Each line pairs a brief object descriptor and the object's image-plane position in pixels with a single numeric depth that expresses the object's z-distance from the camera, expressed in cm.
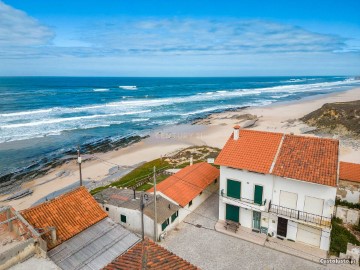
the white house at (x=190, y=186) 2245
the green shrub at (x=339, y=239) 1842
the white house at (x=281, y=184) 1788
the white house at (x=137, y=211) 2012
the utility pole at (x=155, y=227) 1909
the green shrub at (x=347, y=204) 2264
